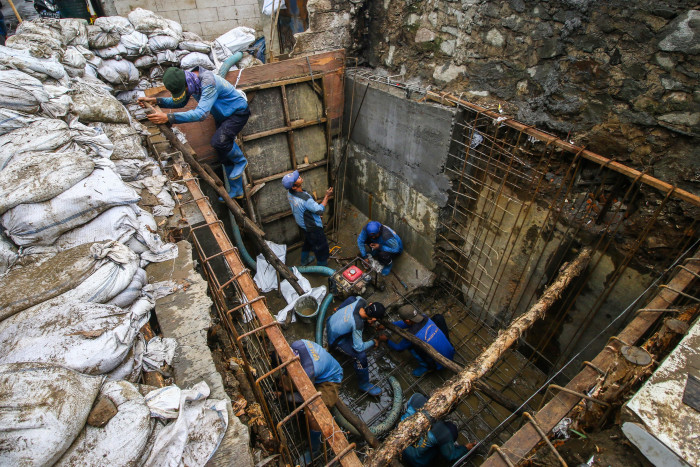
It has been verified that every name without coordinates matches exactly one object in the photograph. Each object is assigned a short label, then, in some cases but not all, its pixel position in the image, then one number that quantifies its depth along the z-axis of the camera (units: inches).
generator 241.3
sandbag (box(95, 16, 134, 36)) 240.2
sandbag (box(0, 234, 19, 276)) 108.2
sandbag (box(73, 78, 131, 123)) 167.0
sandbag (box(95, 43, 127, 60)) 242.7
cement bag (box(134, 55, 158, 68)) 257.0
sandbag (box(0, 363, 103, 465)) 60.7
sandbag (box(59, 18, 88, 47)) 223.5
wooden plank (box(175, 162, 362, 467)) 87.3
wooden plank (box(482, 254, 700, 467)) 82.6
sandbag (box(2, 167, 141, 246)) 110.6
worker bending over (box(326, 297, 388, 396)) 204.8
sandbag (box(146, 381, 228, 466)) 72.7
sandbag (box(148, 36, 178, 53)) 258.2
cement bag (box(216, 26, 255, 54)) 283.3
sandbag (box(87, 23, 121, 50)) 237.9
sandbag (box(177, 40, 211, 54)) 270.5
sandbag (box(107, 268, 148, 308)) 105.6
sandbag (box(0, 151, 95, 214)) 110.1
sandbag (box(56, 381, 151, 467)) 66.4
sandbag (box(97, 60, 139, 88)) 239.5
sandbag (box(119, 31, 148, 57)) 247.1
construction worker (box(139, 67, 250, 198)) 193.6
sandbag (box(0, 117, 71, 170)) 124.5
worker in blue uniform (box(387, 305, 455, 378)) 206.3
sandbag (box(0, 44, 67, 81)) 153.6
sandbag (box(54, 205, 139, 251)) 118.6
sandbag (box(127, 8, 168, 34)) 256.8
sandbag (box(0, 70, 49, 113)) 138.6
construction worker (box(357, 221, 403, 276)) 265.2
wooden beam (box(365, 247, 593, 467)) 104.7
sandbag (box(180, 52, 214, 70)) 262.7
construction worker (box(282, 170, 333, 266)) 256.1
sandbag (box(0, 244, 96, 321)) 90.2
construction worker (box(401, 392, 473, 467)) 159.5
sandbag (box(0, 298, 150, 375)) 78.2
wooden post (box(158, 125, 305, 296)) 197.9
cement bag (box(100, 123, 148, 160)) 169.8
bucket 244.4
